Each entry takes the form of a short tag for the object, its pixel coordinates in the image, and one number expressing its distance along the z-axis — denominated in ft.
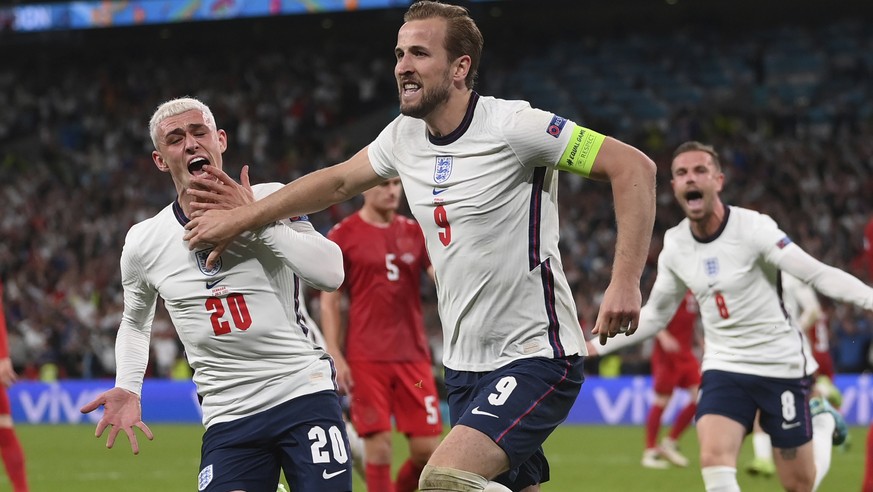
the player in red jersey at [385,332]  52.54
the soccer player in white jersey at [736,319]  47.32
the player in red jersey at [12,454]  56.29
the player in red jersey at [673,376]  81.35
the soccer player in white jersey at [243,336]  31.19
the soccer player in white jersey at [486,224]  29.55
